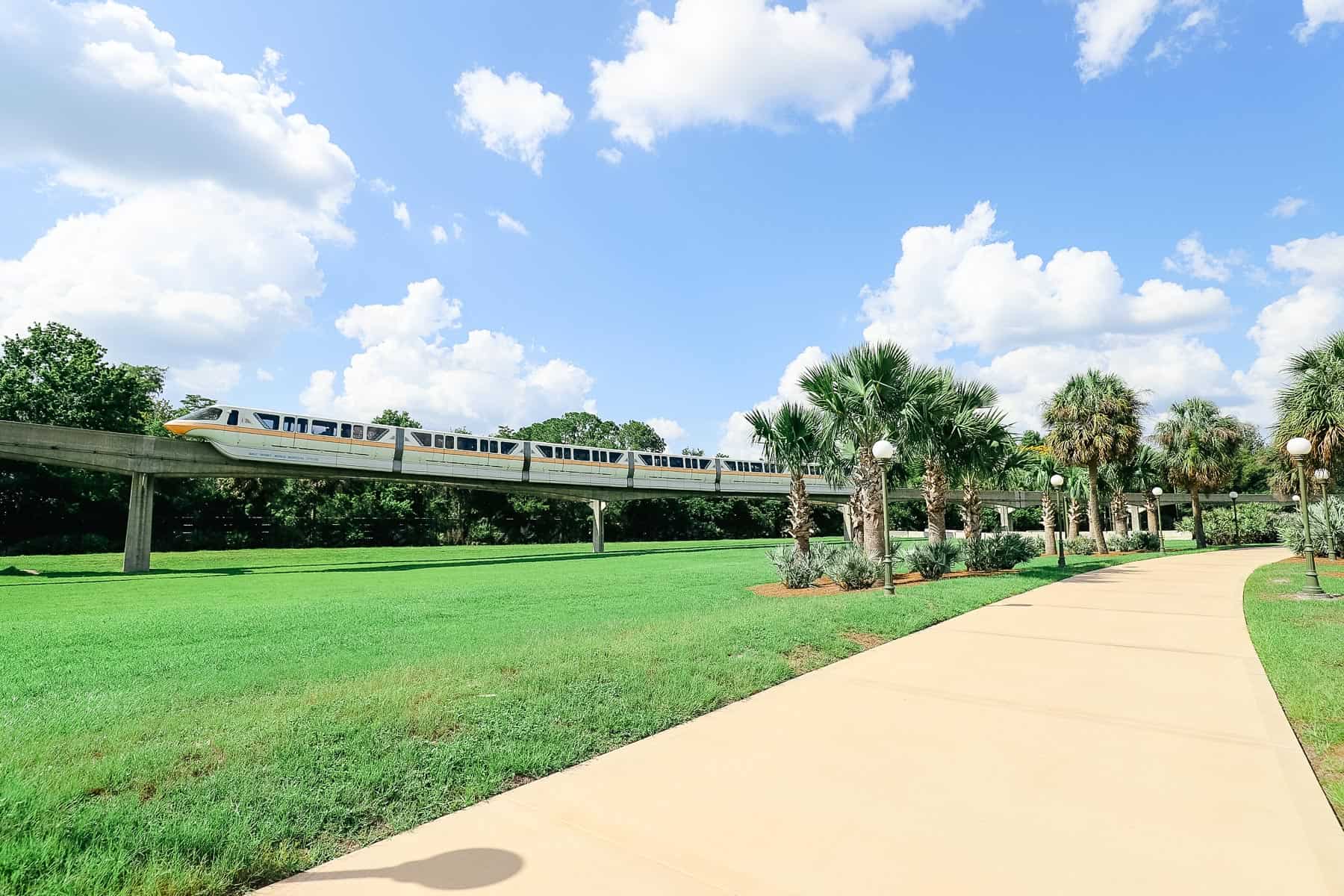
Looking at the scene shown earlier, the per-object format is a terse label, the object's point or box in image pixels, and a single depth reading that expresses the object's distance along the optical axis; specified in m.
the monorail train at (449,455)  24.58
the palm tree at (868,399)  16.20
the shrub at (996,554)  18.36
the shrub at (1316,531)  20.66
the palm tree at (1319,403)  19.00
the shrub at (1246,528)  43.72
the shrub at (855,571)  14.98
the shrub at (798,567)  15.72
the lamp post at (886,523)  12.47
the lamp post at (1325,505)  18.17
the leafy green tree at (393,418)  52.19
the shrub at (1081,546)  29.86
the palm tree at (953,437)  17.98
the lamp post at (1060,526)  19.28
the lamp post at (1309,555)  12.09
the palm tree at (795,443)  17.94
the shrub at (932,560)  16.59
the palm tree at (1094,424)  29.97
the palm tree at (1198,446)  34.50
